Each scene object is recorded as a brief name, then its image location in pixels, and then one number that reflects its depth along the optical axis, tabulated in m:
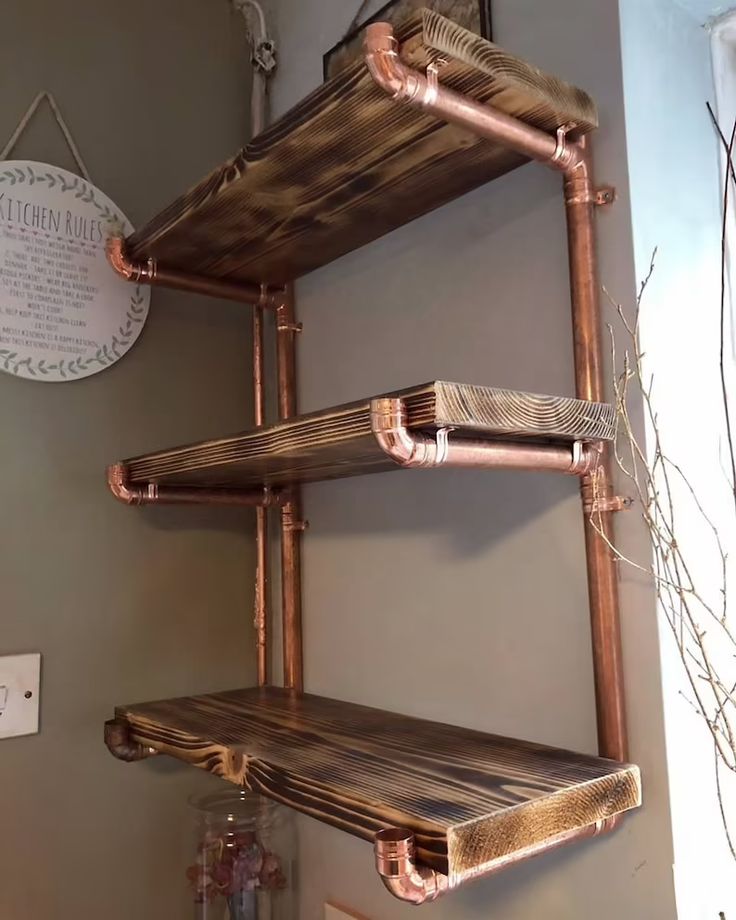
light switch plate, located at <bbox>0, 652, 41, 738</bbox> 0.99
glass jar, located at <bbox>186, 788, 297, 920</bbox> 1.04
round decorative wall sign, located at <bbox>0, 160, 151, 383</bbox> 1.06
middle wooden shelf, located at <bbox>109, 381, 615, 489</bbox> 0.61
